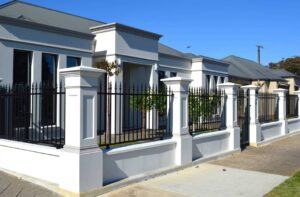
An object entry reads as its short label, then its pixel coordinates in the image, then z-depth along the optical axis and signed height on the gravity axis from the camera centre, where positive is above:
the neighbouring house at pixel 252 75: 30.89 +2.19
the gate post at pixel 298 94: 19.05 +0.23
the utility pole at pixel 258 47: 57.48 +8.34
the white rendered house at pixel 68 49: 12.20 +2.06
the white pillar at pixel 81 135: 6.22 -0.66
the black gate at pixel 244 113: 13.02 -0.55
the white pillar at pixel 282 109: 16.47 -0.48
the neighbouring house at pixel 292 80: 37.19 +1.96
